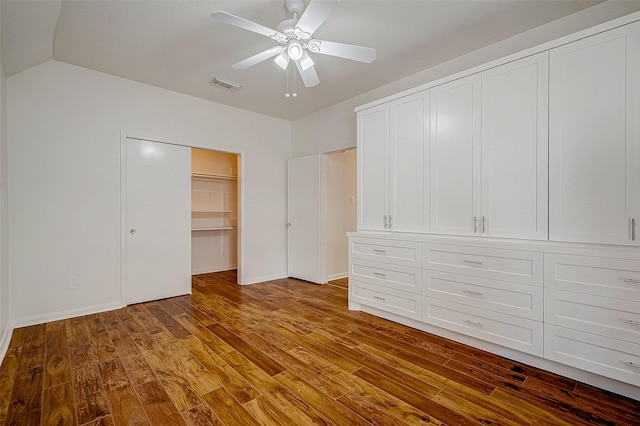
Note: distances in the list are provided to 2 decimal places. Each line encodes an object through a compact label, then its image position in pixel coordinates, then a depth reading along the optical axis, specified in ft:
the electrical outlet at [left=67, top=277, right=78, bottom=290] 10.28
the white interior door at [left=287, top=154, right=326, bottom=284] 14.97
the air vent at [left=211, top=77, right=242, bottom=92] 11.60
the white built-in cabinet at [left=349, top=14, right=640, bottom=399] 5.87
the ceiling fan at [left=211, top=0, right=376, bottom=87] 6.22
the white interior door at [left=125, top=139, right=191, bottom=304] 11.73
